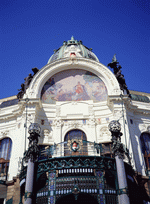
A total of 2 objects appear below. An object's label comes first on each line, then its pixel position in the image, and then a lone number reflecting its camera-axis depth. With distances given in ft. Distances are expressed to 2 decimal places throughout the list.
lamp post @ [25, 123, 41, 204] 41.00
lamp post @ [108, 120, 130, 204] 40.86
